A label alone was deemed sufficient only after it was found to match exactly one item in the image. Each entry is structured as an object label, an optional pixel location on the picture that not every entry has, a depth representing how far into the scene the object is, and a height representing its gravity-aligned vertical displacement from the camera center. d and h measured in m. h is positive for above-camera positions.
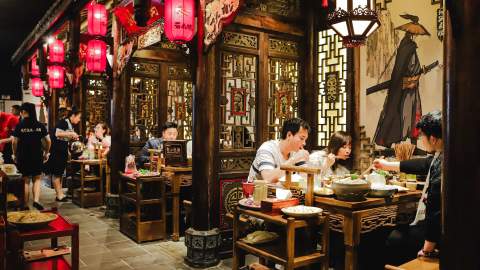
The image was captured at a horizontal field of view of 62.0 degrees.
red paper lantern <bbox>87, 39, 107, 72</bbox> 9.17 +1.75
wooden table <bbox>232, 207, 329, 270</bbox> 3.58 -1.14
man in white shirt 4.77 -0.26
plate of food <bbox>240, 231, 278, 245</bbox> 3.98 -1.07
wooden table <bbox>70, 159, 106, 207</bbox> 9.89 -1.41
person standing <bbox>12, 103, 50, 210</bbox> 8.49 -0.27
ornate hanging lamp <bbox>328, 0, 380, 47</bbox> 4.39 +1.24
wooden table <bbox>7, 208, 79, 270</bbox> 3.25 -0.95
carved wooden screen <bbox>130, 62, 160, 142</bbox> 9.16 +0.70
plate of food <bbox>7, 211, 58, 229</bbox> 3.67 -0.83
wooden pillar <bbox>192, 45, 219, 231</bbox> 5.74 -0.13
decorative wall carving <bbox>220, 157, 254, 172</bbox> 6.20 -0.52
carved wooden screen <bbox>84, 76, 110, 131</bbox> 13.09 +1.03
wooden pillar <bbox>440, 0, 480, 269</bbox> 1.93 -0.02
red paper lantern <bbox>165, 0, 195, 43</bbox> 5.73 +1.59
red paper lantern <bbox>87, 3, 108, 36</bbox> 9.33 +2.62
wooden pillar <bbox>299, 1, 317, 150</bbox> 7.30 +0.99
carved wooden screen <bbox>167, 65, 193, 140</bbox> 9.69 +0.81
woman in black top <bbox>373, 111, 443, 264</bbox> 3.26 -0.60
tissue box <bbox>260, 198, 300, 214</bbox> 3.95 -0.74
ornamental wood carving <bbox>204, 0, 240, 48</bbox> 5.00 +1.51
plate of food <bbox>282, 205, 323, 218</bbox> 3.71 -0.76
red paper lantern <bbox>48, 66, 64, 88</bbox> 13.39 +1.86
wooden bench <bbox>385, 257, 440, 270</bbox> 3.09 -1.06
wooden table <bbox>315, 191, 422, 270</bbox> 3.84 -0.85
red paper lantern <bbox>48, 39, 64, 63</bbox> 13.16 +2.63
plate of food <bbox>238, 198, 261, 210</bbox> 4.08 -0.75
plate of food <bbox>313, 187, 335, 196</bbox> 4.18 -0.64
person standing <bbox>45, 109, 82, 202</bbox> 10.25 -0.42
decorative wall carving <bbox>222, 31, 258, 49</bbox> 6.23 +1.46
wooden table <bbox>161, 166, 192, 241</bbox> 6.97 -1.00
